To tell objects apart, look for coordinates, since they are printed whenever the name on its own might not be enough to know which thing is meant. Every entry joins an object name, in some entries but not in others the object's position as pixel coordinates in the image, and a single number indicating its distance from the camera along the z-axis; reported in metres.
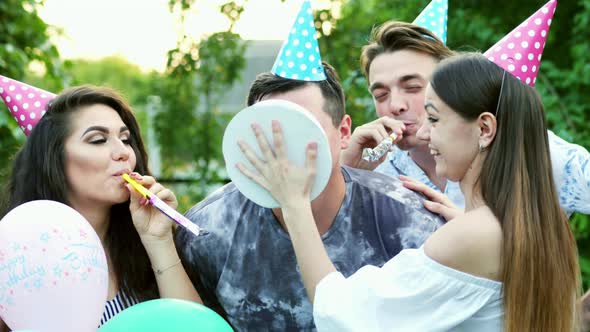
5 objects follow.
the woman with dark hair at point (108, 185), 2.61
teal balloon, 2.13
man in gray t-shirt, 2.51
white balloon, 2.18
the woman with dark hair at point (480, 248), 1.96
